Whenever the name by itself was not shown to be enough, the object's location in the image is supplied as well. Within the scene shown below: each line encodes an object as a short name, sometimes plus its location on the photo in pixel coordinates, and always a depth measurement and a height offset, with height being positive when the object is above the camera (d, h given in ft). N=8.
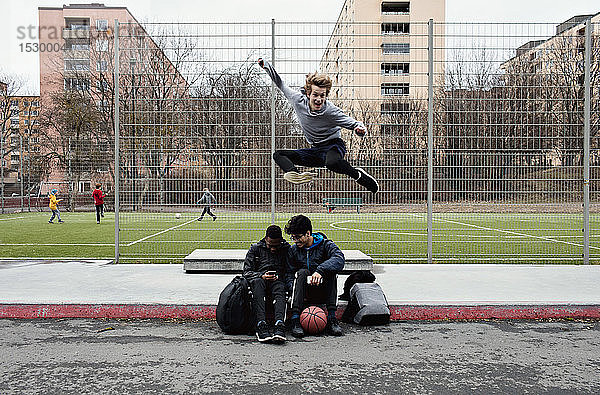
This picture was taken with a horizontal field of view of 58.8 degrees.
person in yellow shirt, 89.10 -3.11
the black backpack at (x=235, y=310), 22.12 -5.25
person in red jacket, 86.48 -2.24
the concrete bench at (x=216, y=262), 34.47 -5.03
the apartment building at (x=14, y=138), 140.72 +15.01
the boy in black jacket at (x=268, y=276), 21.66 -3.99
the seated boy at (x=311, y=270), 22.86 -3.80
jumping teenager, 24.12 +2.58
